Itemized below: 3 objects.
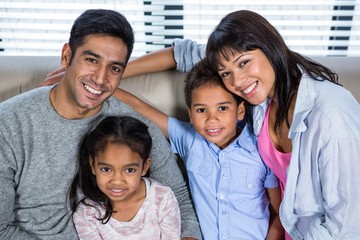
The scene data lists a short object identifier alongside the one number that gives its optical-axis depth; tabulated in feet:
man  4.29
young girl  4.54
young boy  4.72
